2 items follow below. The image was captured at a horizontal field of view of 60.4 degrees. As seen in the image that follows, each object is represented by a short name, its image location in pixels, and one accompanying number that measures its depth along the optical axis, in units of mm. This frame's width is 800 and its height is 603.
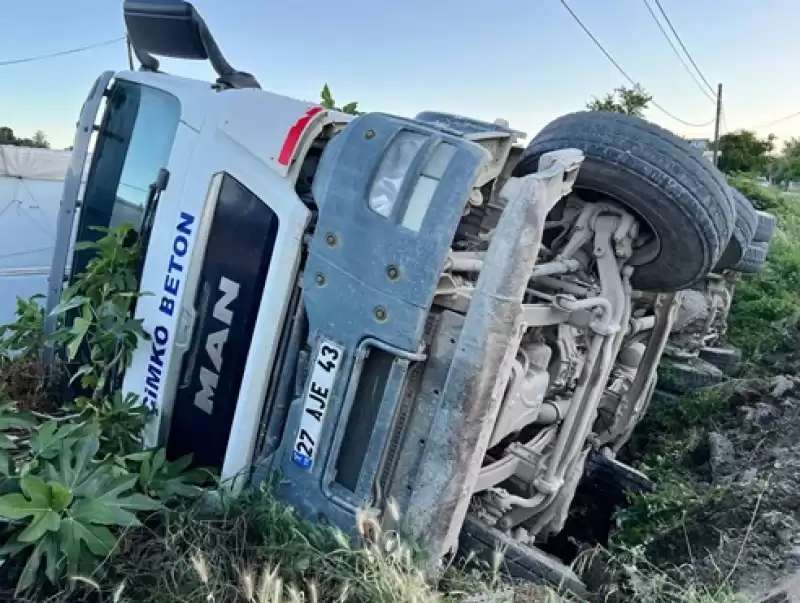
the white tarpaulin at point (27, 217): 5816
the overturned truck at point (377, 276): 1899
